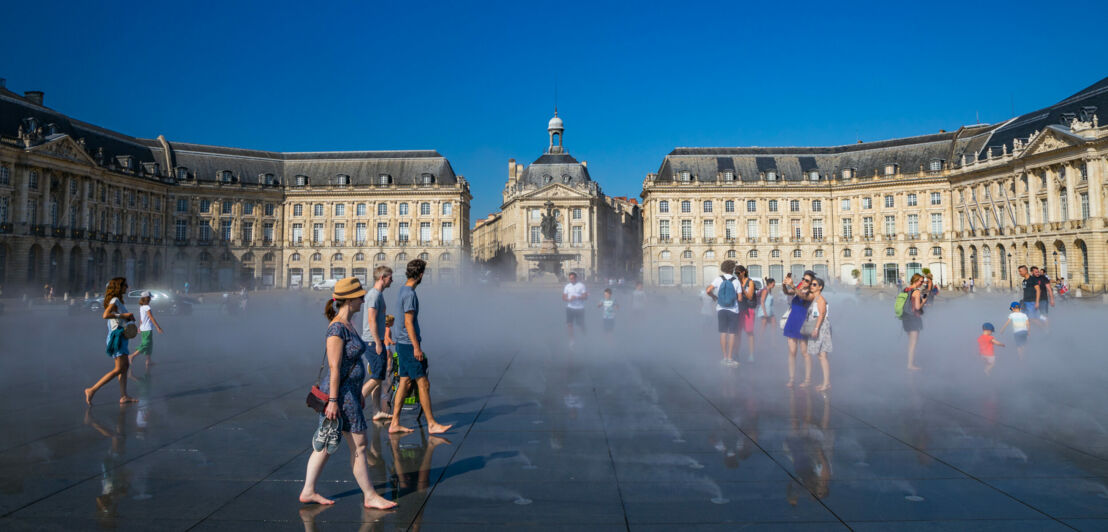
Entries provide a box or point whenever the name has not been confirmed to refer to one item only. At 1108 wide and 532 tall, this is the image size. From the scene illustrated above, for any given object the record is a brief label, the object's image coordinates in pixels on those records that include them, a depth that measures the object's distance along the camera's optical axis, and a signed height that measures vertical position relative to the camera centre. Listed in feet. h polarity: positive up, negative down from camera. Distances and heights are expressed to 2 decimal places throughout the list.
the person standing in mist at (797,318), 34.37 -1.59
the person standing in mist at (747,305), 42.11 -1.08
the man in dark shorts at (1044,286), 52.26 +0.17
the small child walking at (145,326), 37.70 -1.99
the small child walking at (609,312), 55.67 -1.91
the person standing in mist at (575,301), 51.39 -0.85
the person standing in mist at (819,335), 33.91 -2.51
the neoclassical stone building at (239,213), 192.44 +29.55
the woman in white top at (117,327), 29.86 -1.65
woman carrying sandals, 16.67 -3.12
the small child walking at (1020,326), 43.39 -2.59
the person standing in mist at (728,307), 39.86 -1.10
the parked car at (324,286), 202.95 +2.00
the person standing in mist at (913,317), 39.91 -1.78
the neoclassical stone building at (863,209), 191.74 +29.54
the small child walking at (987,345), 39.04 -3.50
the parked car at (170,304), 106.93 -1.89
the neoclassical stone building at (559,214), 271.08 +33.40
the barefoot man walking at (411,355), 24.84 -2.53
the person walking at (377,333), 24.49 -1.66
